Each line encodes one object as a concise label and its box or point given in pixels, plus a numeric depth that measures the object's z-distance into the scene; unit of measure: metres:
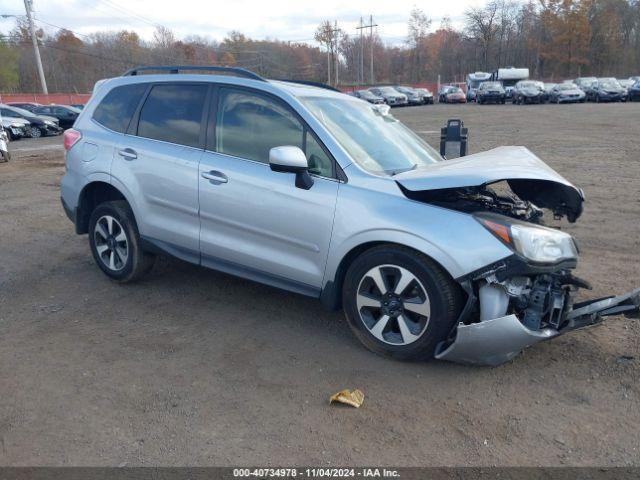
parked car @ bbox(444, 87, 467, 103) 48.06
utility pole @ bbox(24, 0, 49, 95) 44.16
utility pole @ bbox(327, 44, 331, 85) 84.50
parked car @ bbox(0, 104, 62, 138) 25.36
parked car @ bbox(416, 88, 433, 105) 50.22
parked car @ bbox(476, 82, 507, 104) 42.38
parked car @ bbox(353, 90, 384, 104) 41.76
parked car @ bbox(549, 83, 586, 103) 39.41
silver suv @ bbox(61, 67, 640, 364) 3.36
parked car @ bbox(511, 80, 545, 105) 40.38
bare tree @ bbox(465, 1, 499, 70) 87.56
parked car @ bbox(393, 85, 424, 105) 49.31
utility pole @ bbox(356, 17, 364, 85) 95.00
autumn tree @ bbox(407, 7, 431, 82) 103.12
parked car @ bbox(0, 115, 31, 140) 23.73
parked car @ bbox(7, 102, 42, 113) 29.96
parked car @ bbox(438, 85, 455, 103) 51.07
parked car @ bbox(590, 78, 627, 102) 39.47
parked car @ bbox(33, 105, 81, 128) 28.42
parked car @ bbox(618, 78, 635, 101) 39.91
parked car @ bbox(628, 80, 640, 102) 39.15
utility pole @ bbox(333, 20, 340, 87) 95.38
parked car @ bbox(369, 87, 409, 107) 47.22
